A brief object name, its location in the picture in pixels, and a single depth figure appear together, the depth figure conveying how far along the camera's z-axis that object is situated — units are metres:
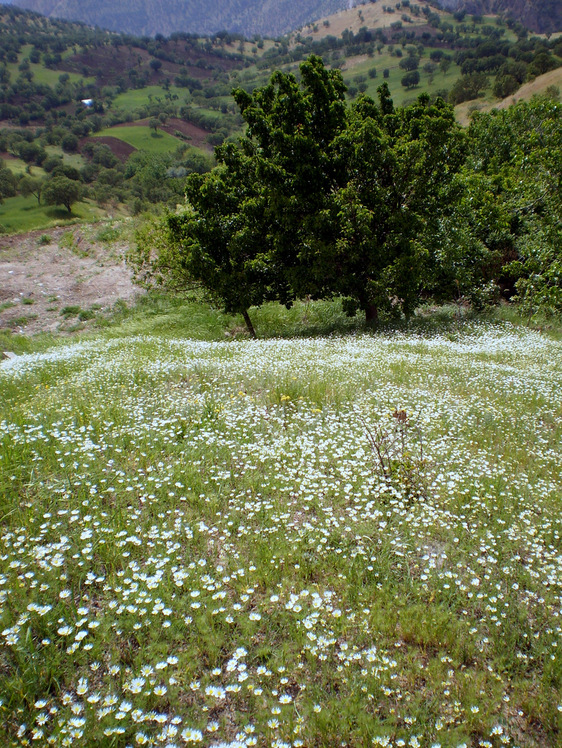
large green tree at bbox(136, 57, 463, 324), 17.22
